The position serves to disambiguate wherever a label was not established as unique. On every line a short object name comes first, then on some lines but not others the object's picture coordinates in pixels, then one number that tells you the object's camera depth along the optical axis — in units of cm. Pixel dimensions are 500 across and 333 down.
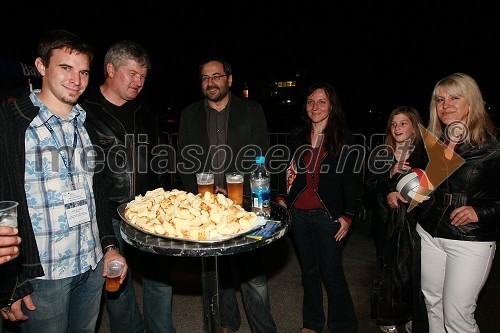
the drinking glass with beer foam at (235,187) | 263
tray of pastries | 186
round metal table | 172
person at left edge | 193
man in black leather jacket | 300
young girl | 313
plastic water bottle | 242
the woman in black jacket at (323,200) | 320
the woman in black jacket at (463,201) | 253
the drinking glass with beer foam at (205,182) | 269
